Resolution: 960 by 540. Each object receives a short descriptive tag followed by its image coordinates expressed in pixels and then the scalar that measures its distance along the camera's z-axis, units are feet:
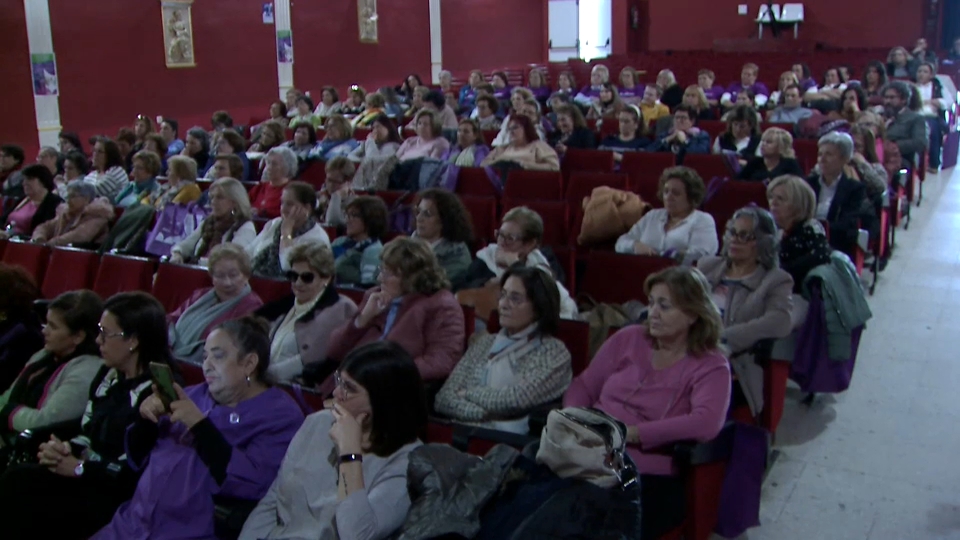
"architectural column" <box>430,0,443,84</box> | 49.93
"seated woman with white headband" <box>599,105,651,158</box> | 22.68
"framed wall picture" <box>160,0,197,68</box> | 33.58
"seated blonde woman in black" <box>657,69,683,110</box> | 31.86
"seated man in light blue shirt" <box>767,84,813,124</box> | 25.71
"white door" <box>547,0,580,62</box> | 58.75
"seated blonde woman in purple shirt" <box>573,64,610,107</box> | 34.37
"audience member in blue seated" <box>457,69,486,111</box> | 35.56
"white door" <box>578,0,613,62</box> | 58.75
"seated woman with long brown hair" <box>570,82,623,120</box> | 29.30
